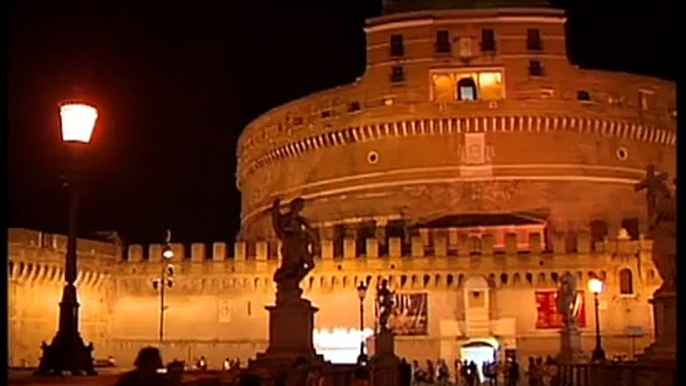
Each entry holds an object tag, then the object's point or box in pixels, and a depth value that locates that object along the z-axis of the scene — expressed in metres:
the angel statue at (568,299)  30.11
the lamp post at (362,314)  32.02
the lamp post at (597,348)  26.17
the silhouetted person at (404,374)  24.06
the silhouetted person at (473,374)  31.99
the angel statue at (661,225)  15.77
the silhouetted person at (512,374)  31.05
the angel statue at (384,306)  30.64
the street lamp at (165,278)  43.56
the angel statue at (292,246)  14.93
